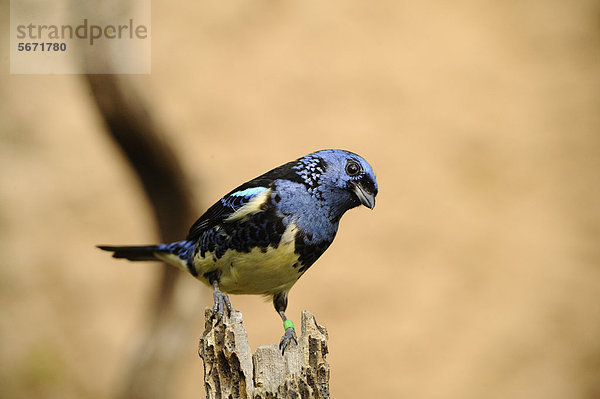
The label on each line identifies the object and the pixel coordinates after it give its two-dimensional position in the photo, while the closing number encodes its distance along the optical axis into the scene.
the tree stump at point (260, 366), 5.17
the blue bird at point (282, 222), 5.74
